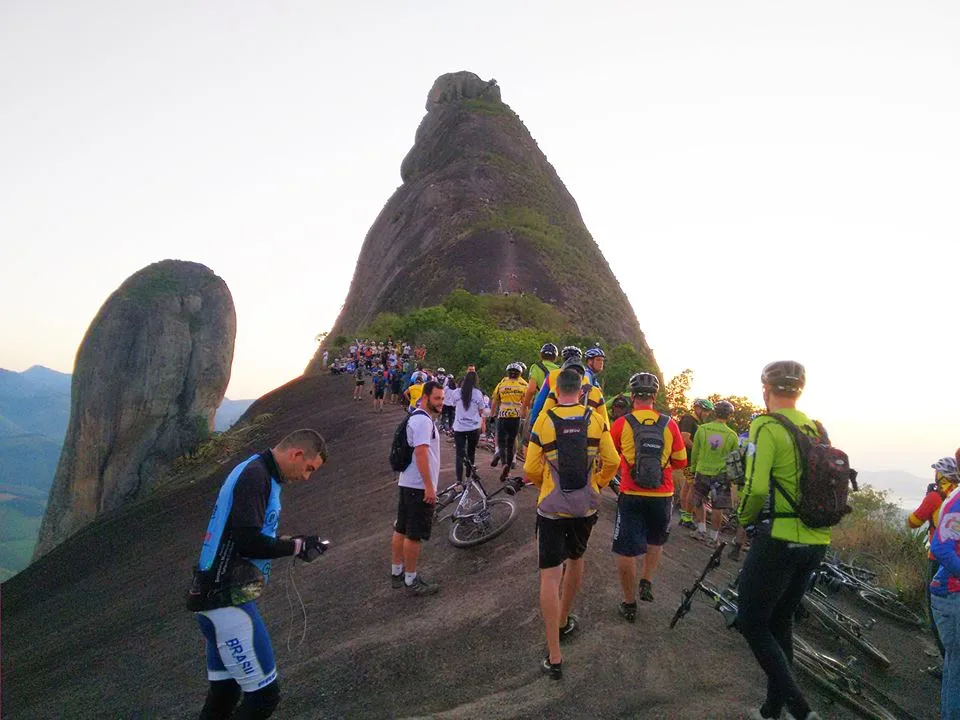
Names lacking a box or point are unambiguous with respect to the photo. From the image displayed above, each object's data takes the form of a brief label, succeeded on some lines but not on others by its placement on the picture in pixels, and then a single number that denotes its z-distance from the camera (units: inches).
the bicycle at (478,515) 310.5
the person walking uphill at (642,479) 222.4
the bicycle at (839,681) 204.2
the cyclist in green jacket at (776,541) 153.0
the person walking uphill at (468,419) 387.2
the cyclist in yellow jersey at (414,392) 396.0
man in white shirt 242.8
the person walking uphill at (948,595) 169.0
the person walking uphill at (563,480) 181.2
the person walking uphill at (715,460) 356.8
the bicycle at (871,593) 367.6
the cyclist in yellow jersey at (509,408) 388.8
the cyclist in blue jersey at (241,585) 138.5
